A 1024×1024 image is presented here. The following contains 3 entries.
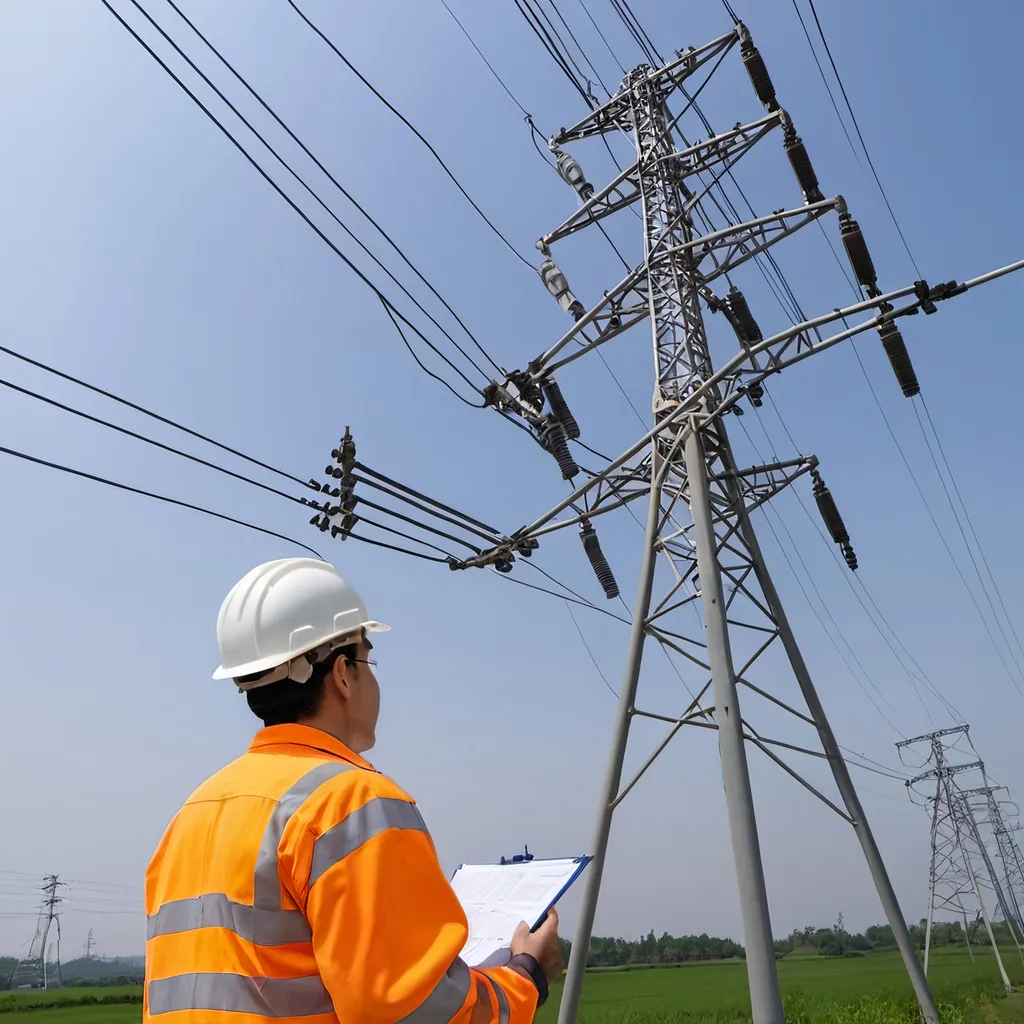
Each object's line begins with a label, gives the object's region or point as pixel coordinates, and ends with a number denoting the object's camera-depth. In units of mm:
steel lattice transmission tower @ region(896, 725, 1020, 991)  32312
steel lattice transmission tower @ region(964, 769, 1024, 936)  41356
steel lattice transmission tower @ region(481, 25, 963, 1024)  7609
